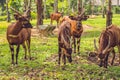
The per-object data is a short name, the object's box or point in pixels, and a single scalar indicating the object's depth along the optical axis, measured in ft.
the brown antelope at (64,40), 49.26
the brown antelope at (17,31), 53.36
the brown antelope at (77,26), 62.23
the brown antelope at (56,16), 140.44
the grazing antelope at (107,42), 49.85
